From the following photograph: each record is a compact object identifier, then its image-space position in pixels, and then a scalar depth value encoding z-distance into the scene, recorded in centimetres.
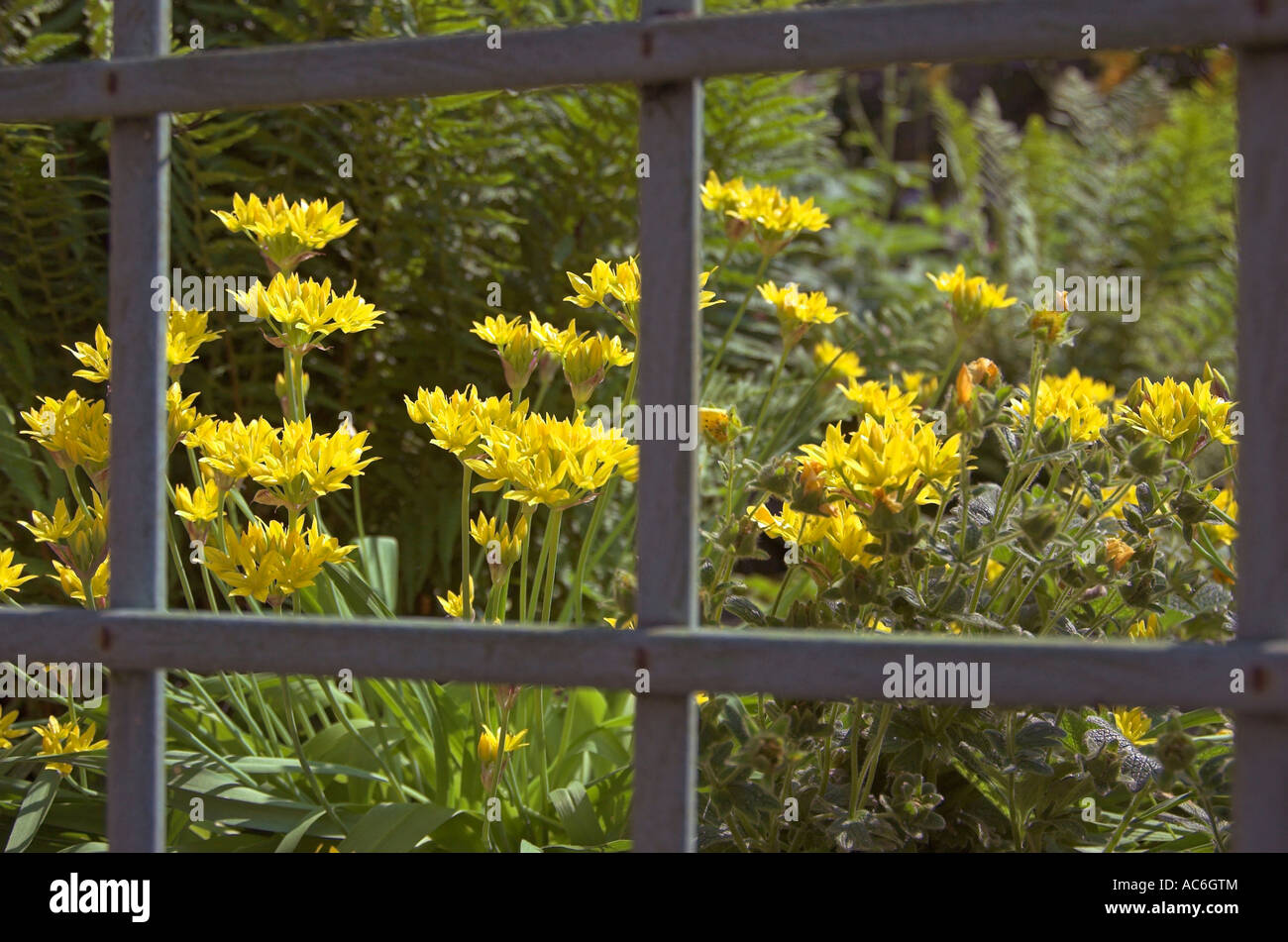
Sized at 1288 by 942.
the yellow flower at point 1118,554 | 159
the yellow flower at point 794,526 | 161
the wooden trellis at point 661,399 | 141
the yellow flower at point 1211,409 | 163
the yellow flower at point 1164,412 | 161
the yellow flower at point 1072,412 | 166
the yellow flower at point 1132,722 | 166
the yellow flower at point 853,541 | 160
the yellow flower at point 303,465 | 158
